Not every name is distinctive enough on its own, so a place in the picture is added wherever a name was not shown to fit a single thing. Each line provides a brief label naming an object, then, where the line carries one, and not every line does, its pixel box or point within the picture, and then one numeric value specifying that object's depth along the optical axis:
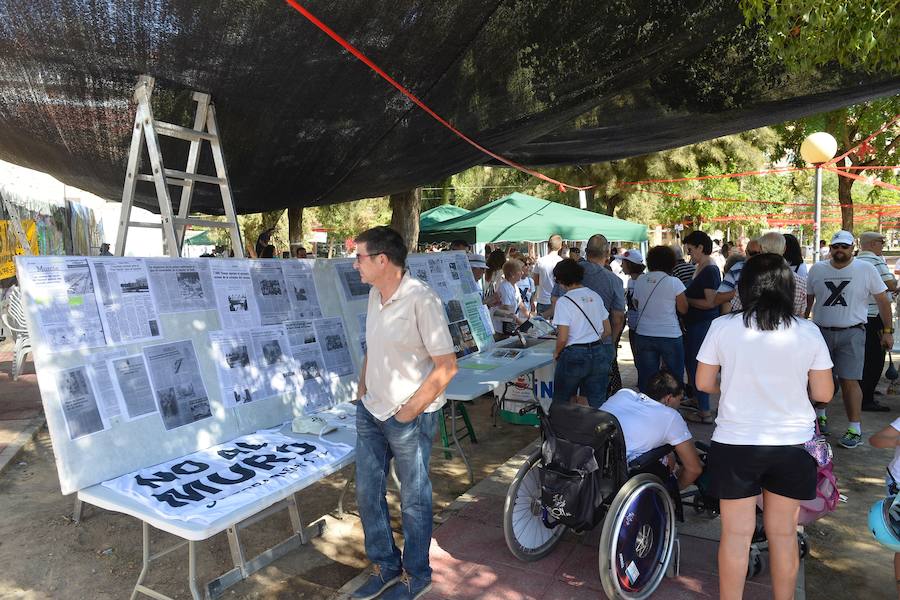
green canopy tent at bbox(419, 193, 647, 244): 10.06
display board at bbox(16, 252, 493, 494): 2.51
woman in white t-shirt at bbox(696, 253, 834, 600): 2.20
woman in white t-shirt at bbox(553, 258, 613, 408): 4.14
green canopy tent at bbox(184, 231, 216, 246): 25.17
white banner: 2.38
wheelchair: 2.51
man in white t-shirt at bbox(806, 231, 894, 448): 4.69
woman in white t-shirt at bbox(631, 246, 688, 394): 4.94
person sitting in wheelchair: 2.79
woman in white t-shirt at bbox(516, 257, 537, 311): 9.27
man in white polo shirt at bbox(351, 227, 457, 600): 2.50
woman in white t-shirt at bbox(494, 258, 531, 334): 6.69
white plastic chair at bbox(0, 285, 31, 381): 7.85
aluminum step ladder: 3.18
